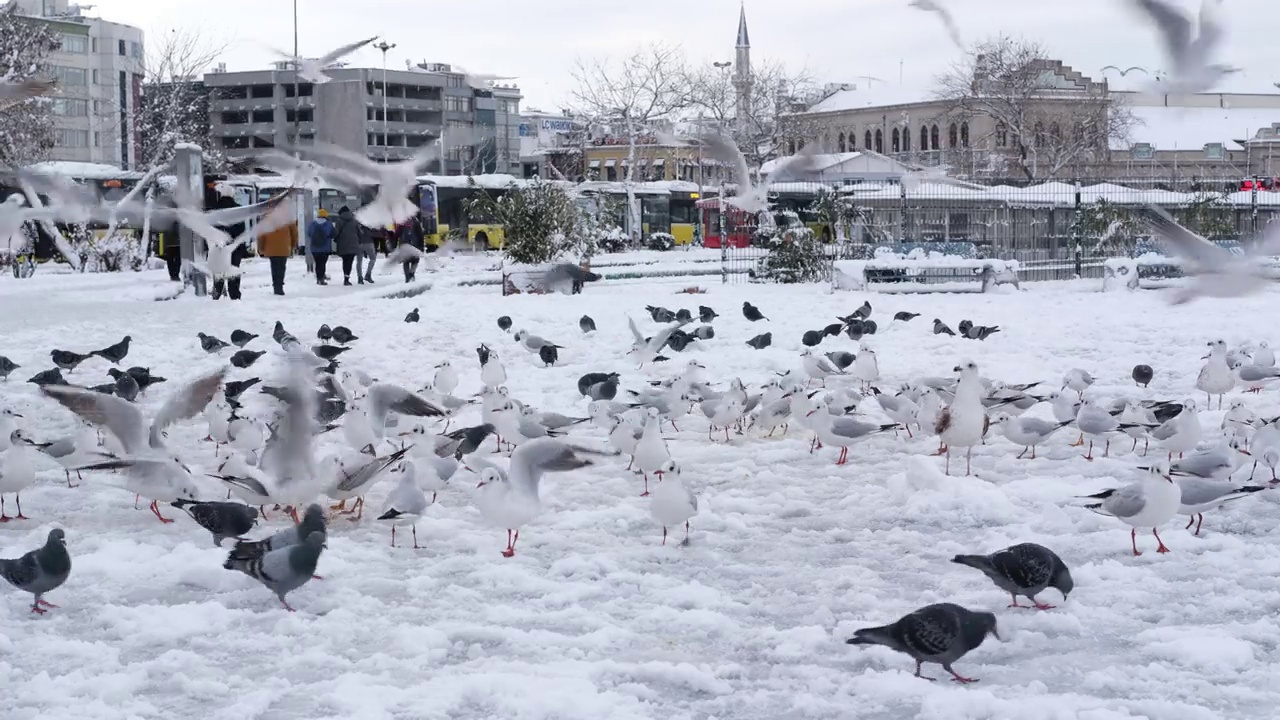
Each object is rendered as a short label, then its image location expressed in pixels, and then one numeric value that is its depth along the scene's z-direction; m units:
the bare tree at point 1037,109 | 51.50
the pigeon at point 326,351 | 12.07
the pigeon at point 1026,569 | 5.61
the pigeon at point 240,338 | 12.78
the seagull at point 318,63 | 10.66
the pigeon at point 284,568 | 5.75
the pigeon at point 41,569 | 5.63
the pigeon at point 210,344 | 12.98
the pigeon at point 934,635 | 4.86
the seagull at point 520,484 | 6.65
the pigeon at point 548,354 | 13.00
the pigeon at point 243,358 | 11.71
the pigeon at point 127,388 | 9.85
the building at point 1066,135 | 53.50
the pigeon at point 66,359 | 11.70
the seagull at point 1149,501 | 6.44
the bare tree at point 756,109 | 54.94
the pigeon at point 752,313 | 16.05
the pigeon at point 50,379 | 10.57
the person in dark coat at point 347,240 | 22.48
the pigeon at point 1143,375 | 11.40
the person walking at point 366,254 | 23.56
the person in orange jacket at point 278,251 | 19.53
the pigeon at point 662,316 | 16.11
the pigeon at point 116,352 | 12.00
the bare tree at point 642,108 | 53.53
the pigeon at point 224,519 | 6.45
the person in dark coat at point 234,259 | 19.00
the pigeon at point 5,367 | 11.30
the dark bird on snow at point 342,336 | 13.59
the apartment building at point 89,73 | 80.75
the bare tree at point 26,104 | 32.19
